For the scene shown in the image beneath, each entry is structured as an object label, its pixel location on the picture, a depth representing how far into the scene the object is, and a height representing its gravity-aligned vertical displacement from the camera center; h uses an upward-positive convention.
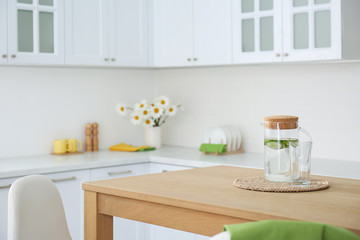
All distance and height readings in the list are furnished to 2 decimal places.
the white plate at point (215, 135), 4.13 -0.14
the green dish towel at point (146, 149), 4.32 -0.26
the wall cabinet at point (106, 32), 3.95 +0.67
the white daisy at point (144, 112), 4.46 +0.05
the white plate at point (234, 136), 4.18 -0.15
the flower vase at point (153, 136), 4.55 -0.16
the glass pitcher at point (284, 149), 2.02 -0.12
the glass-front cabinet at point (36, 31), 3.62 +0.61
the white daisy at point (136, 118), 4.48 +0.00
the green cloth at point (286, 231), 1.09 -0.24
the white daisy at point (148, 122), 4.50 -0.04
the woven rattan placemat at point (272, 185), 1.95 -0.26
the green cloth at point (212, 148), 3.97 -0.23
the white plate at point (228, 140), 4.14 -0.18
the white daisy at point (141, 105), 4.46 +0.11
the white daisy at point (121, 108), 4.50 +0.08
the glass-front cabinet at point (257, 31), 3.58 +0.59
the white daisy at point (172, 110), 4.50 +0.06
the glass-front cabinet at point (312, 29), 3.28 +0.55
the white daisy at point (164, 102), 4.47 +0.13
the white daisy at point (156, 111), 4.43 +0.05
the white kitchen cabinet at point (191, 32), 3.92 +0.66
